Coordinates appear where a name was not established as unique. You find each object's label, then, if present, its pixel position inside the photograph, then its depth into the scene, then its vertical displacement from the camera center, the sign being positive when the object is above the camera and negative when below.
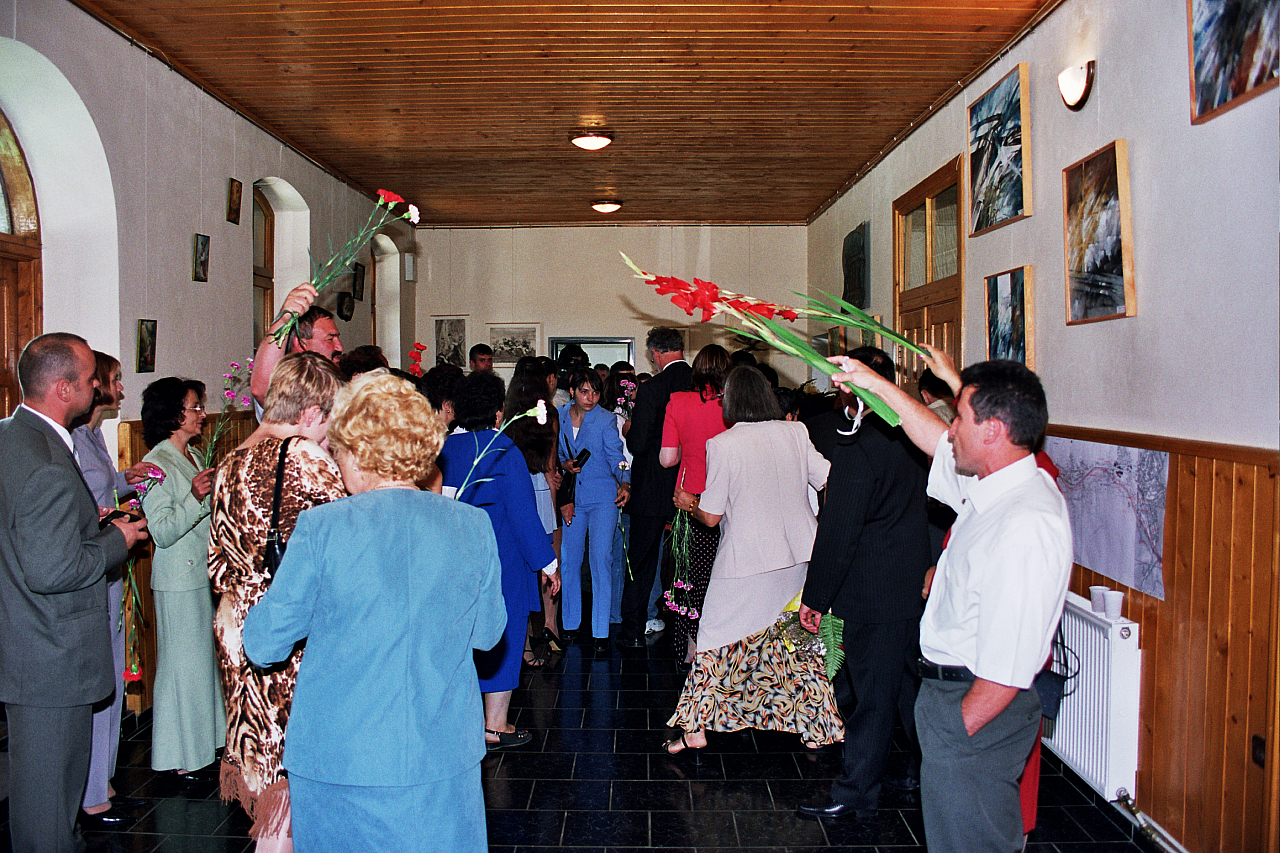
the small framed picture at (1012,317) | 4.56 +0.52
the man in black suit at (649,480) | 5.45 -0.41
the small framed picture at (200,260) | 5.46 +0.92
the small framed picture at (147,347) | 4.81 +0.34
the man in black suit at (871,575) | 3.38 -0.61
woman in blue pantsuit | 5.63 -0.51
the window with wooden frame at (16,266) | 4.36 +0.71
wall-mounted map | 3.34 -0.37
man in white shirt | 1.99 -0.46
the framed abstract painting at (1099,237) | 3.56 +0.74
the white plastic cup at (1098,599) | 3.53 -0.72
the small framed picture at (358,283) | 9.00 +1.31
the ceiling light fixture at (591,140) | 6.59 +1.99
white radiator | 3.40 -1.11
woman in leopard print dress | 2.41 -0.38
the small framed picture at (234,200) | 5.96 +1.40
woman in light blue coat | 1.87 -0.47
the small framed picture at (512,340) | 11.30 +0.91
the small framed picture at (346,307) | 8.57 +1.01
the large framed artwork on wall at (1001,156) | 4.62 +1.42
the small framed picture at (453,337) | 11.25 +0.94
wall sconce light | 3.89 +1.44
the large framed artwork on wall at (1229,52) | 2.62 +1.12
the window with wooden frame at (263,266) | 6.96 +1.14
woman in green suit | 3.72 -0.78
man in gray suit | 2.63 -0.57
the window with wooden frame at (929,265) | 5.89 +1.07
